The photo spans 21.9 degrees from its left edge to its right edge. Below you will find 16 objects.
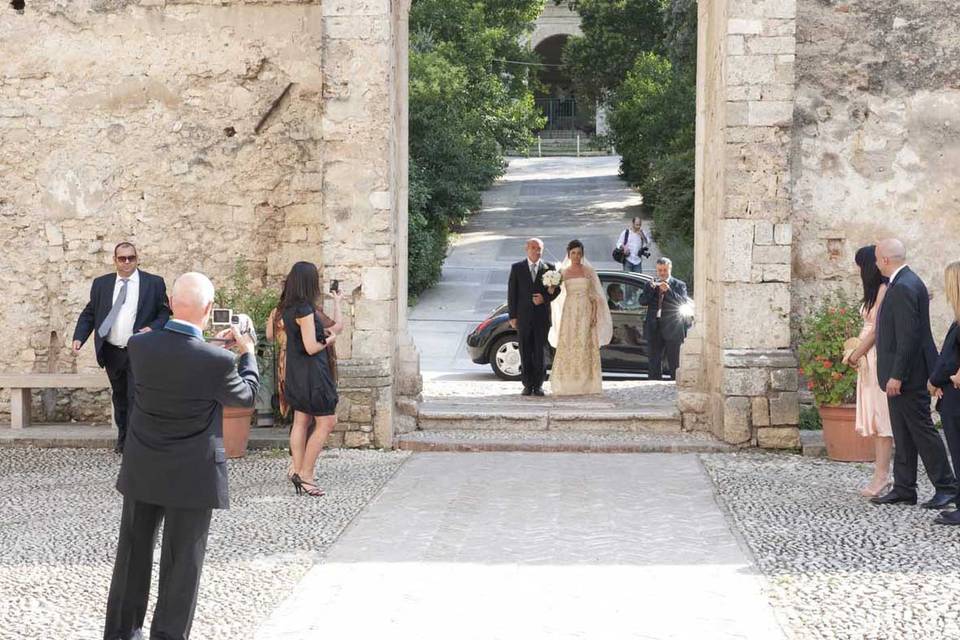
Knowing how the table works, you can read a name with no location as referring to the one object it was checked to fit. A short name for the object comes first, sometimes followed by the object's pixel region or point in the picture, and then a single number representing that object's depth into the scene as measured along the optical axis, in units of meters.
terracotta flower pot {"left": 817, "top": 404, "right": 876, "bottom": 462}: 18.19
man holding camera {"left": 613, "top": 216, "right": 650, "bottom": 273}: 44.24
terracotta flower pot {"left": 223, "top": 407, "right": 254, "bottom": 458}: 18.67
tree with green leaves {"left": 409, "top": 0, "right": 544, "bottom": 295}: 50.17
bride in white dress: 24.06
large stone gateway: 19.13
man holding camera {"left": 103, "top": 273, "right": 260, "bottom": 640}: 9.44
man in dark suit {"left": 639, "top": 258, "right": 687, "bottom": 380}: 26.96
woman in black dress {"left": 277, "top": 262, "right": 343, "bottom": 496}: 15.56
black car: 29.01
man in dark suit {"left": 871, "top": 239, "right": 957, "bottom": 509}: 14.69
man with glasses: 18.83
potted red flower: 18.09
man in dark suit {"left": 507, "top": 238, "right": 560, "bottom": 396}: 23.99
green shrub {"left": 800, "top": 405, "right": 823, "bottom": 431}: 20.16
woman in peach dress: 15.59
